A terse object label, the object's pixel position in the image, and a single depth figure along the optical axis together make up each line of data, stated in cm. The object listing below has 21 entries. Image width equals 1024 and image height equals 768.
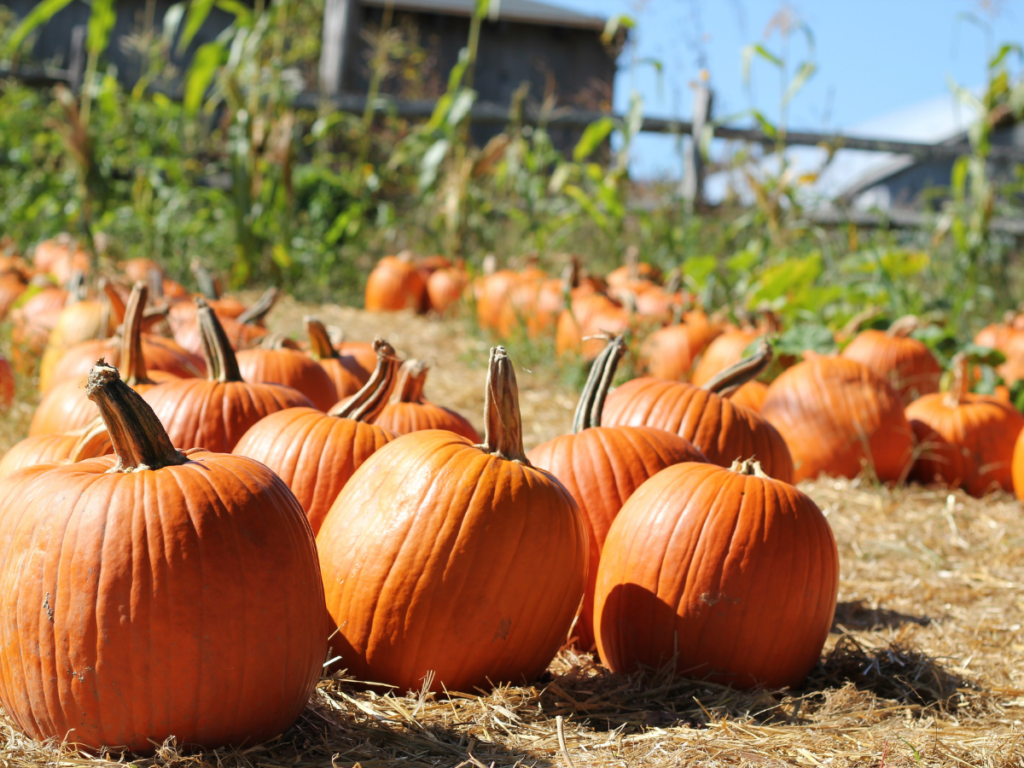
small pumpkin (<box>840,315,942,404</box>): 461
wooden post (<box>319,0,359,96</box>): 911
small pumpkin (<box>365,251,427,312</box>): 697
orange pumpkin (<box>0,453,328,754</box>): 142
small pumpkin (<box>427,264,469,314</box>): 686
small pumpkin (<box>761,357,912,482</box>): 383
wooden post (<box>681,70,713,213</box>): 882
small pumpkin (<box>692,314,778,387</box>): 449
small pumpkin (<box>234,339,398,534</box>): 214
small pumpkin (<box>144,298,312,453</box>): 240
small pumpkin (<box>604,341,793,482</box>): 266
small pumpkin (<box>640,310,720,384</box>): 476
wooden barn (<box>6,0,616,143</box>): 1816
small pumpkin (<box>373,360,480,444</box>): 254
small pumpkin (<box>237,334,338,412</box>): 302
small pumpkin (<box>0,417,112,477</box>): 210
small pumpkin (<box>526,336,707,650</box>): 218
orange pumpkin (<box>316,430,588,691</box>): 173
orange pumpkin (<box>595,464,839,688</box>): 190
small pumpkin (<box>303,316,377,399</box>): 329
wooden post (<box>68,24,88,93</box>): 964
